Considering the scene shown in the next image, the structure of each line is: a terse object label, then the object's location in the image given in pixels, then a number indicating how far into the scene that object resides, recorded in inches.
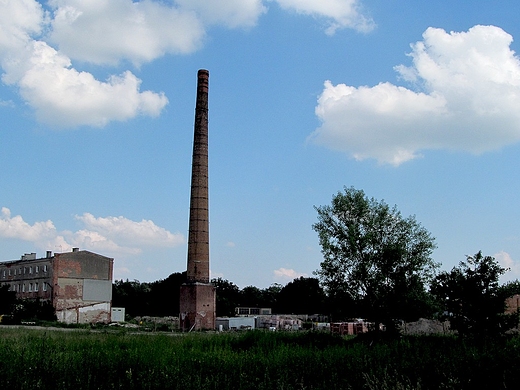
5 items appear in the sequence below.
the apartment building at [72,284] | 2182.6
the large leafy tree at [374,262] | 1098.7
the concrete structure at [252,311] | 3351.4
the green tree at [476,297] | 775.1
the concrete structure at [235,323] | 1958.7
